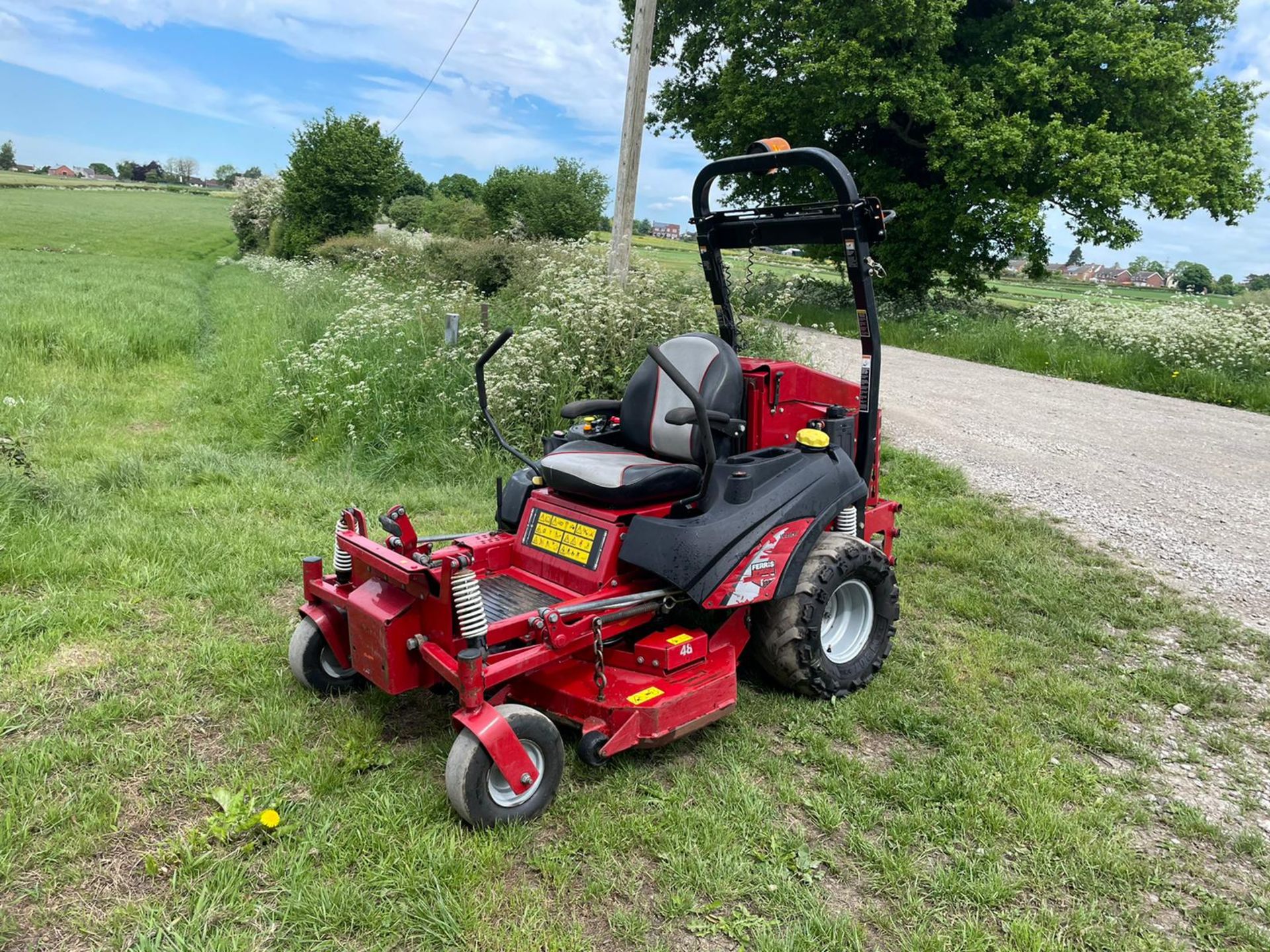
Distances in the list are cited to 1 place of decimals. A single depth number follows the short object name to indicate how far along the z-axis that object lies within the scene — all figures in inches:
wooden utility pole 327.0
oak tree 604.4
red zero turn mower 120.5
